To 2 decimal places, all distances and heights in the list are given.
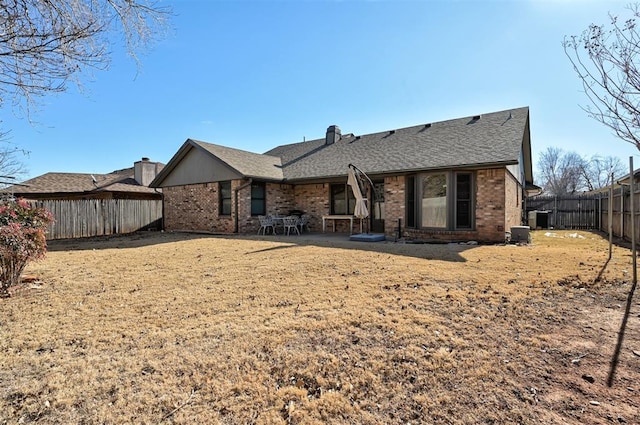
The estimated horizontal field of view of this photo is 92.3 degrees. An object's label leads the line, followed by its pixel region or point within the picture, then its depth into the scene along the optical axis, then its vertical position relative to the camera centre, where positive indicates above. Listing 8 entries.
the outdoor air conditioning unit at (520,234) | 10.05 -0.74
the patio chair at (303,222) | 14.02 -0.40
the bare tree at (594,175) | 40.84 +4.99
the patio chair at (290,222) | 13.42 -0.39
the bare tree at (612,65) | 3.52 +1.81
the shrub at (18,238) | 4.71 -0.38
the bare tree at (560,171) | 43.47 +6.02
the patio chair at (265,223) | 13.57 -0.43
